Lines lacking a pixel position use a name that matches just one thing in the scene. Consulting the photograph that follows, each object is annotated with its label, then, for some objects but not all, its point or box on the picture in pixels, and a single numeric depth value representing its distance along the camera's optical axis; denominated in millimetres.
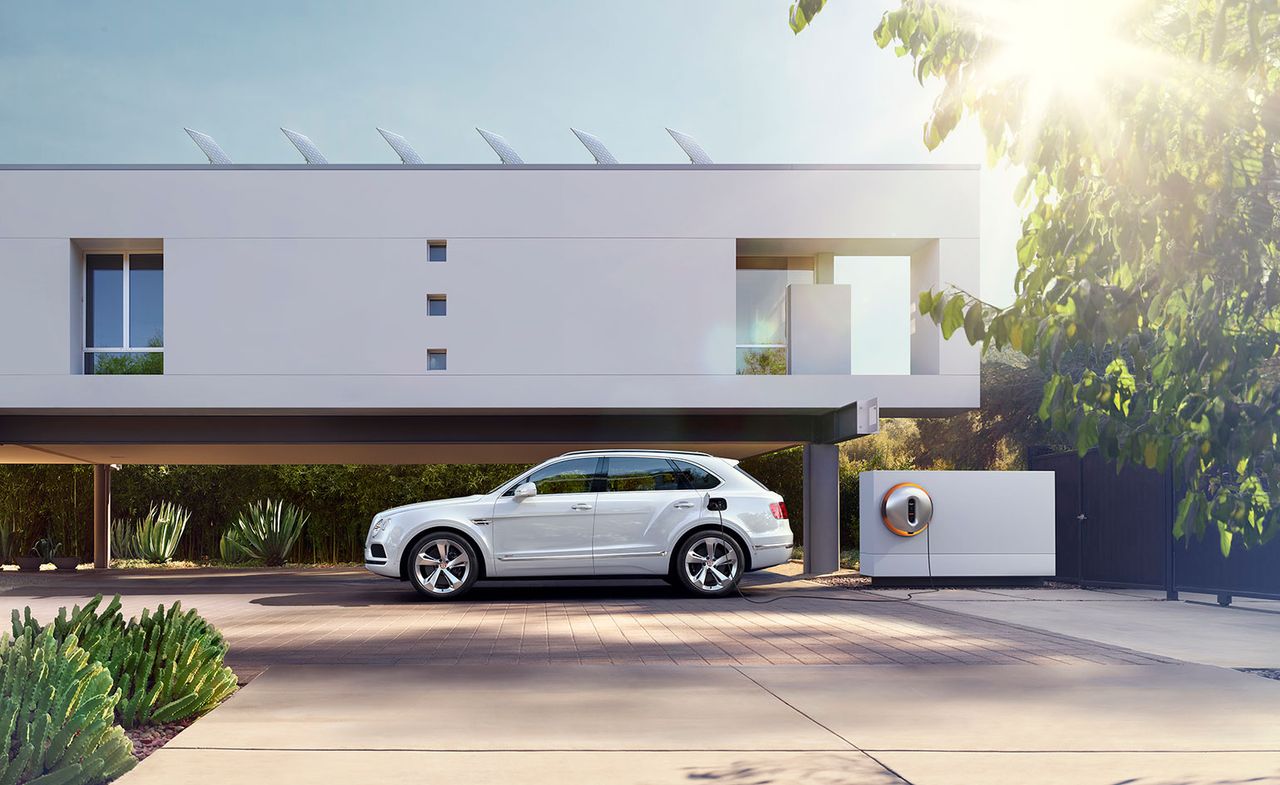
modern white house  18562
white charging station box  16453
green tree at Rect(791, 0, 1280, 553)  3865
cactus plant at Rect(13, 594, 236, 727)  5805
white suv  13742
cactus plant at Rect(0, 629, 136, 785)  4383
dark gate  13664
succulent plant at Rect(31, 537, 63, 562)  24641
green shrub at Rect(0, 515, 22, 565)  25781
